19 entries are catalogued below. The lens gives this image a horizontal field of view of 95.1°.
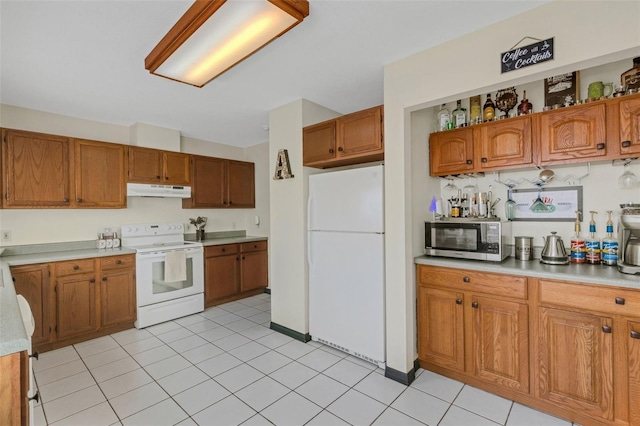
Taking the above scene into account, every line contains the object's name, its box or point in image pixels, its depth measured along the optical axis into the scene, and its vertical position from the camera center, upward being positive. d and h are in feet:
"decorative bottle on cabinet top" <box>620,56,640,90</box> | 6.26 +2.87
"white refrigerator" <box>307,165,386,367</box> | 8.23 -1.46
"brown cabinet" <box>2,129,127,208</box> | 9.68 +1.62
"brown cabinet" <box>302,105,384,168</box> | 8.40 +2.27
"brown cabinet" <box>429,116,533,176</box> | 7.41 +1.75
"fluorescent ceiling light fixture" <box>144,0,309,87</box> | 5.30 +3.72
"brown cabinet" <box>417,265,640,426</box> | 5.54 -2.87
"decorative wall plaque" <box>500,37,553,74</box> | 5.65 +3.11
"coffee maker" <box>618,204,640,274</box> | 5.90 -0.65
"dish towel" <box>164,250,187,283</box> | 11.90 -2.11
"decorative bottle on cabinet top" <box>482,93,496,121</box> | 8.16 +2.85
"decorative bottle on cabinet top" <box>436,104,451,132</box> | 8.82 +2.85
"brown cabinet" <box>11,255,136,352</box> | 9.32 -2.80
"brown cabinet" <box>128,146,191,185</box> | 12.28 +2.16
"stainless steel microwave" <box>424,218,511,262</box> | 7.36 -0.73
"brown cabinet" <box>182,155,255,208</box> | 14.37 +1.63
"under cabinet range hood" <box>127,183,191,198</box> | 12.12 +1.09
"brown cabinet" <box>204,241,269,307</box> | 13.73 -2.84
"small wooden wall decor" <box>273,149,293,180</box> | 10.66 +1.75
